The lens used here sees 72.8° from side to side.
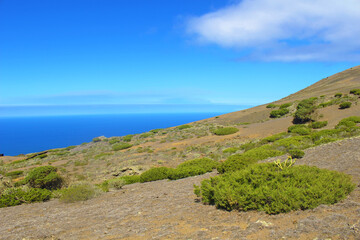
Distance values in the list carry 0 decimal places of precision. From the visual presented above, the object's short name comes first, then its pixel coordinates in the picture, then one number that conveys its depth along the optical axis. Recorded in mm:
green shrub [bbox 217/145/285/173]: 11575
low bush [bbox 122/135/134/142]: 50419
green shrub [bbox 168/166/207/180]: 13977
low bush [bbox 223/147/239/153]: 22584
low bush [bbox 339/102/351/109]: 31969
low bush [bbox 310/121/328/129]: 27003
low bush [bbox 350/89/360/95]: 37969
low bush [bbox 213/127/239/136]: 35250
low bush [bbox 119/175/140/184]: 16028
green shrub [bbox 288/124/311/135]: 25181
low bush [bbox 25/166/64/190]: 17594
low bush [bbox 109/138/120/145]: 50497
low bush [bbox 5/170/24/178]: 26517
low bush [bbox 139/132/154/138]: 51175
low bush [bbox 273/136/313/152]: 16738
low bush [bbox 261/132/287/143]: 23420
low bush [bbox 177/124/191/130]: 52512
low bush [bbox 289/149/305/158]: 12500
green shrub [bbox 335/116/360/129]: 22756
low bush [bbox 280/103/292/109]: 46144
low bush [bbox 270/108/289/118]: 42819
